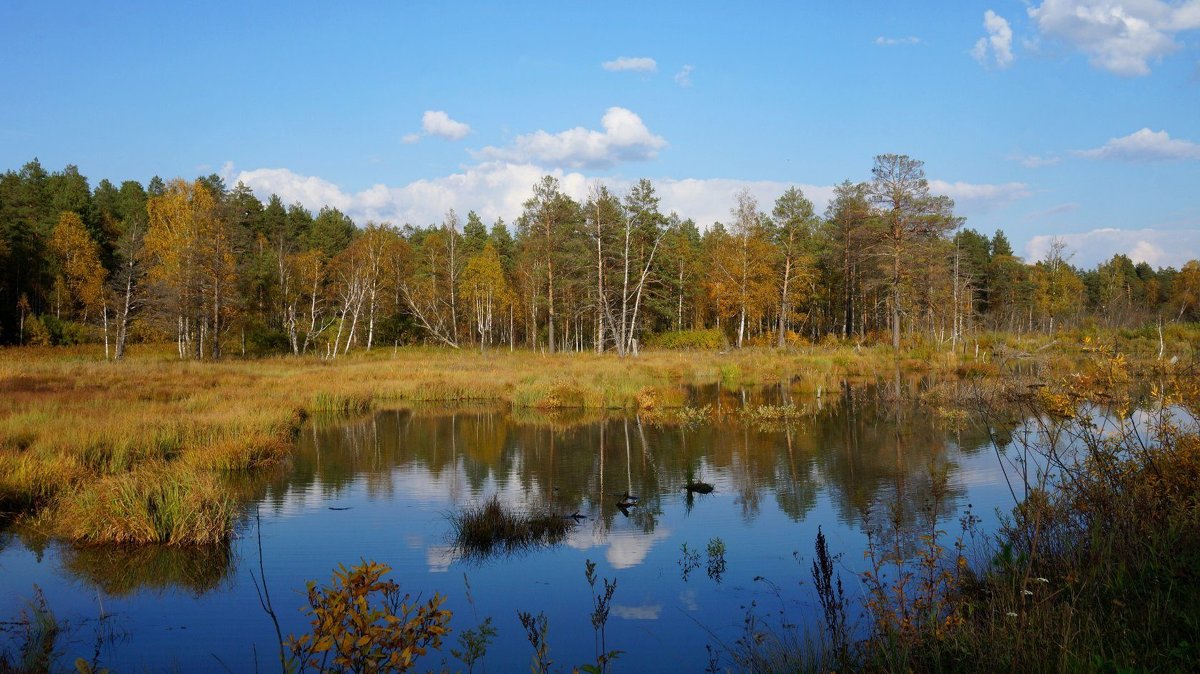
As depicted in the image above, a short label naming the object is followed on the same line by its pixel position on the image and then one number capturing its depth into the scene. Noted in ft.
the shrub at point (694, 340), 166.61
